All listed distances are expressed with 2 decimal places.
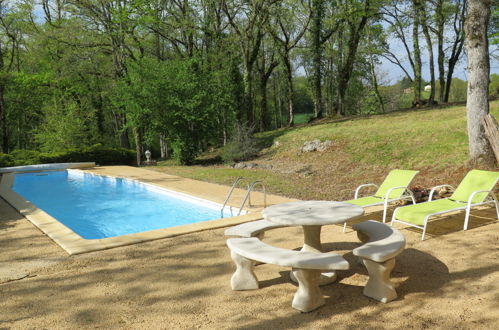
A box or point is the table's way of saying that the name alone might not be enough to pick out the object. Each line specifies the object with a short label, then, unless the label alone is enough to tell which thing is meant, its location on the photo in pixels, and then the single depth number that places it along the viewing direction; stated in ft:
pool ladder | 24.79
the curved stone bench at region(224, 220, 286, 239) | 15.37
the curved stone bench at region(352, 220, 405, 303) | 12.10
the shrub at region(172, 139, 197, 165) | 60.90
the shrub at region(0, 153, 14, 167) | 59.80
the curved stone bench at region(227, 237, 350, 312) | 11.27
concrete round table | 13.53
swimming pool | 29.91
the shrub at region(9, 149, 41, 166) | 61.77
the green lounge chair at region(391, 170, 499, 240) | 18.10
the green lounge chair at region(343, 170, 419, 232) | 21.17
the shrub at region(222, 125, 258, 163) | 57.88
